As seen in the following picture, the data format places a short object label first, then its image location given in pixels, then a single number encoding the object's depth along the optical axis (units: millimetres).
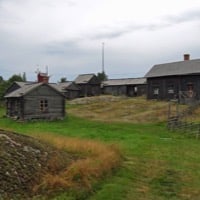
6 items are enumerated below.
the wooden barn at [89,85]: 52985
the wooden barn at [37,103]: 29756
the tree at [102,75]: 73641
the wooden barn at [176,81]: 36863
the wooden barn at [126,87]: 51272
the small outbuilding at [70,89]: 51407
